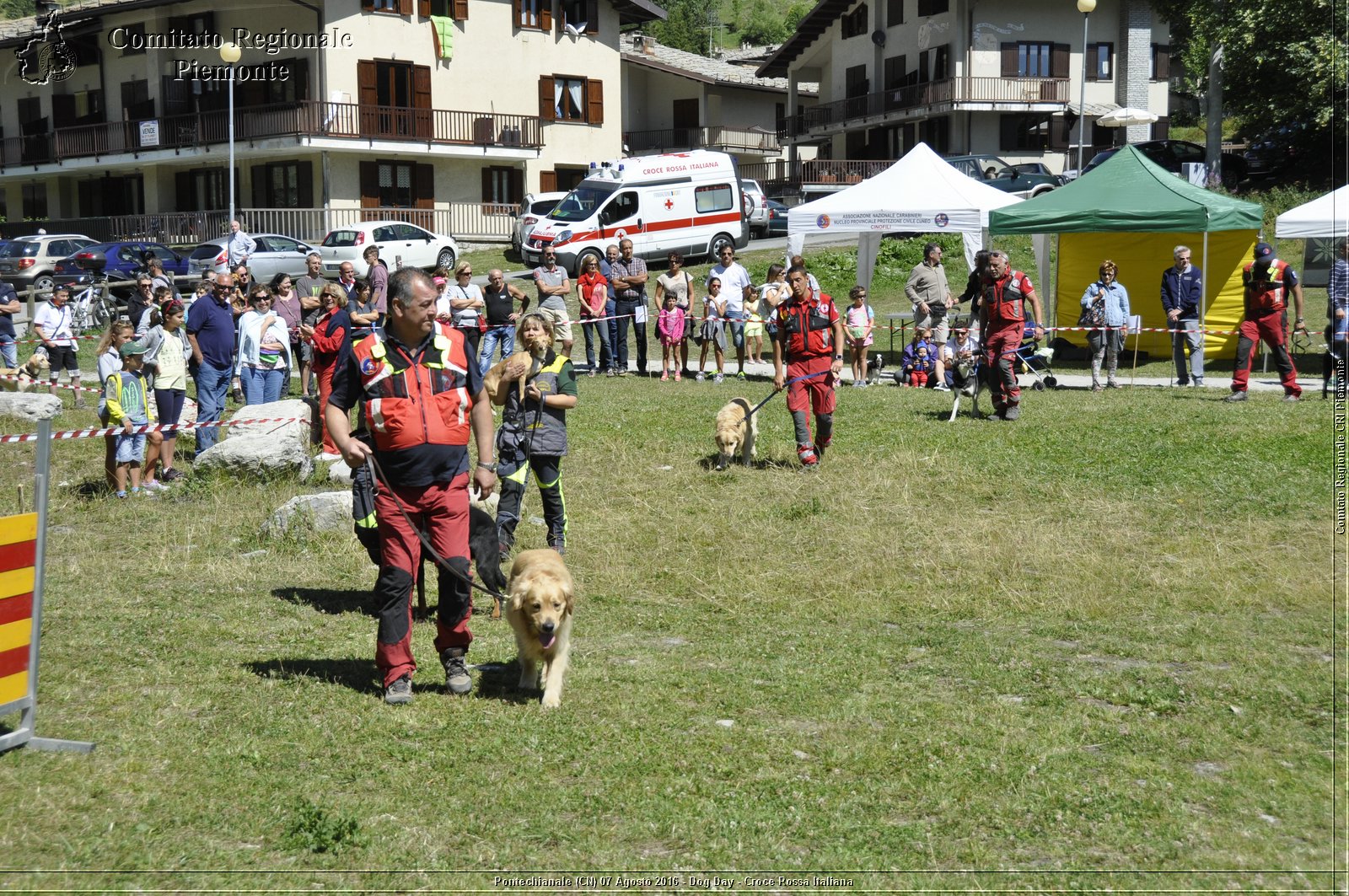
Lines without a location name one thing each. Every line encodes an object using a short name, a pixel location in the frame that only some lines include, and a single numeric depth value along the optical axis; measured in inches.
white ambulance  1188.5
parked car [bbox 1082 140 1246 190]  1435.8
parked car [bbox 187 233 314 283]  1213.1
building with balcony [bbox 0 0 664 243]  1551.4
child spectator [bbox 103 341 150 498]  462.3
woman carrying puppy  331.6
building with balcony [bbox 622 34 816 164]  2097.7
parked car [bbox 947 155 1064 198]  1376.7
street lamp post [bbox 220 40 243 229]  1300.4
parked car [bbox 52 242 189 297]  1195.9
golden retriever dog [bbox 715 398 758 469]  486.6
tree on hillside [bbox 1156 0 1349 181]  1300.4
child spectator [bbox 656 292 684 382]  773.9
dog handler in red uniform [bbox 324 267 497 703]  231.9
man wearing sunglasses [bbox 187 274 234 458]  517.3
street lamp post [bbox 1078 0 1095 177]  1443.2
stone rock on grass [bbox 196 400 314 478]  481.4
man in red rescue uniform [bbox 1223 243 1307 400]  561.0
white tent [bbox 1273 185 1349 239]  729.0
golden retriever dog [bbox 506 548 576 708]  239.1
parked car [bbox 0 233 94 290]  1214.3
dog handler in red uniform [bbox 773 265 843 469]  473.7
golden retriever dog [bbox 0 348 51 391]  701.3
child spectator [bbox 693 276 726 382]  762.2
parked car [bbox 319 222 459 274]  1256.2
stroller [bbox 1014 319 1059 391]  690.2
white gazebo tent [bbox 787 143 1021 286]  796.0
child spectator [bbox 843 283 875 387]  721.0
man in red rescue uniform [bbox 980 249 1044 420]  543.5
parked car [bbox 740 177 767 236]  1486.2
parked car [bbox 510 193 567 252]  1309.1
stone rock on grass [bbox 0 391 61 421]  635.5
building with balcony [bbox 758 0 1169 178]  1847.9
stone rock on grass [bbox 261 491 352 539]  393.7
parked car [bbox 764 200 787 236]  1535.9
